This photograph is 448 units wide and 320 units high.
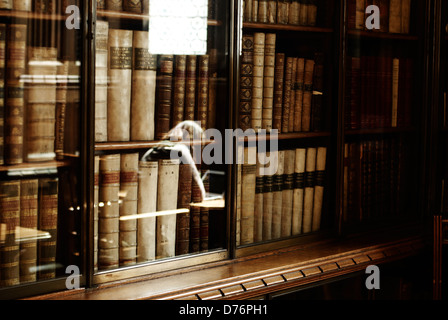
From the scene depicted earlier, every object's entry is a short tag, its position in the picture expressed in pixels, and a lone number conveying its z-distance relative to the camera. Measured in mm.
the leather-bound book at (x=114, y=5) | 1781
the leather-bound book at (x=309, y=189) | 2305
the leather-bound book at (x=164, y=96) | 1913
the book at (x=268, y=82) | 2146
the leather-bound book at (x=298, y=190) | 2275
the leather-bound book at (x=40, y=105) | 1654
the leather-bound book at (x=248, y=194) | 2135
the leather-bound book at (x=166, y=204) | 1961
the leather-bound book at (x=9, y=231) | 1639
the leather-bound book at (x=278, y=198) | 2229
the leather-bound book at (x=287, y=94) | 2211
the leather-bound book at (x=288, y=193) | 2250
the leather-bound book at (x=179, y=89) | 1942
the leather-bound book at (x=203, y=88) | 1989
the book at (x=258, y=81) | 2113
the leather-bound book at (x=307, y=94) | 2270
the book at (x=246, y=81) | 2070
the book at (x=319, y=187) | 2332
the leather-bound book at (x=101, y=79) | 1749
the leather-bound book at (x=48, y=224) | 1707
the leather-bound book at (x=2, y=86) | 1597
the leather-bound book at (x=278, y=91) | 2182
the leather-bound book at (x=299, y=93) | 2244
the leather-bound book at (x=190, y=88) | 1966
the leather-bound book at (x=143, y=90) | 1853
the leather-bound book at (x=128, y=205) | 1869
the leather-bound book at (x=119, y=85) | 1799
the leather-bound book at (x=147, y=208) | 1915
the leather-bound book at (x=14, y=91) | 1613
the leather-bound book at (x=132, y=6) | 1827
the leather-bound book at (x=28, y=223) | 1674
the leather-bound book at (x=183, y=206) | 2004
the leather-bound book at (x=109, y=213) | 1818
